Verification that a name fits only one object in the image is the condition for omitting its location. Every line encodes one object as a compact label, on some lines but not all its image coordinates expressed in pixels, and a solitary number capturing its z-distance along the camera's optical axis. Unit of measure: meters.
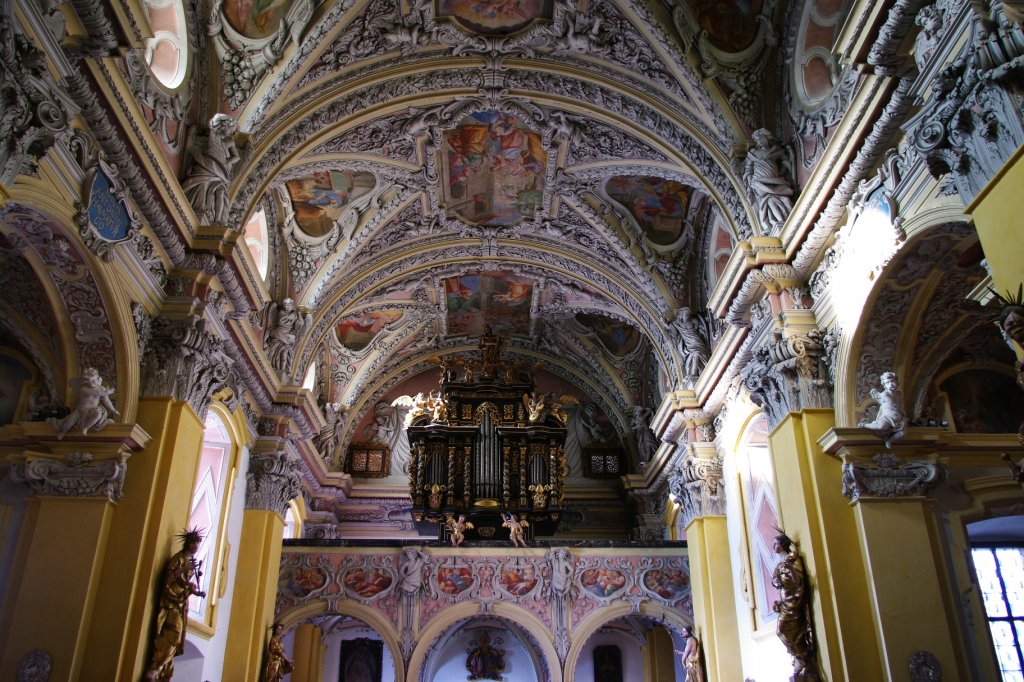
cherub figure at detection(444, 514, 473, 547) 16.03
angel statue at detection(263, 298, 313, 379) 14.46
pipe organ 17.81
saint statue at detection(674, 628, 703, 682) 13.87
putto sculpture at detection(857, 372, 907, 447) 8.95
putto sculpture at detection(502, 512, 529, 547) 16.09
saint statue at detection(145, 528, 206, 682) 8.94
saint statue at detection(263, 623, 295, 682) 13.34
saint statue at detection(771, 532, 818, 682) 9.13
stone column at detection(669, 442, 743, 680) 13.46
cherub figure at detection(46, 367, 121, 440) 8.85
